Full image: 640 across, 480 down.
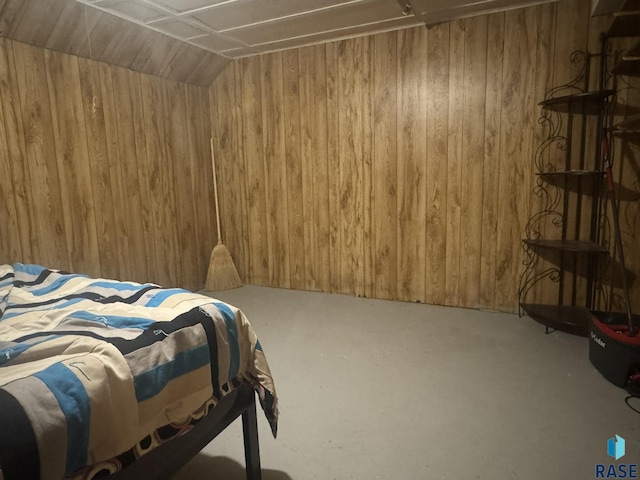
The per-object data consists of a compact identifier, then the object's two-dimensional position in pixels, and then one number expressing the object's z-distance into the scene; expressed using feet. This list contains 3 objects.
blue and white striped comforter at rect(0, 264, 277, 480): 2.53
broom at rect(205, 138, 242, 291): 12.36
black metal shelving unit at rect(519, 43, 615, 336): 8.52
